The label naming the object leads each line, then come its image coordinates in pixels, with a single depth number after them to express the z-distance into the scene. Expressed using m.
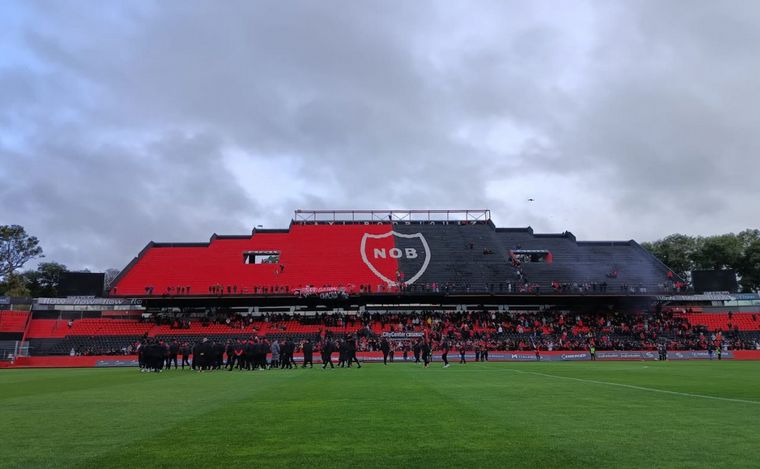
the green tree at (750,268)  79.12
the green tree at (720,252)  81.62
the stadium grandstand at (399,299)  47.09
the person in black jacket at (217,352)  27.25
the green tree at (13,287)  71.99
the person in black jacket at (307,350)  29.08
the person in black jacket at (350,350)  28.92
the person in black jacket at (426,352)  29.09
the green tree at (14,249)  73.38
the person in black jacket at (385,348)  31.34
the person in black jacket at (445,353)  29.09
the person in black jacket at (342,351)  28.80
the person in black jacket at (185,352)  29.52
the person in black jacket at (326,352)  27.18
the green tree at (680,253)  87.19
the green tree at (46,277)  88.62
